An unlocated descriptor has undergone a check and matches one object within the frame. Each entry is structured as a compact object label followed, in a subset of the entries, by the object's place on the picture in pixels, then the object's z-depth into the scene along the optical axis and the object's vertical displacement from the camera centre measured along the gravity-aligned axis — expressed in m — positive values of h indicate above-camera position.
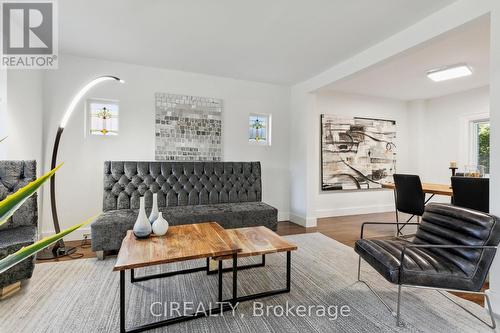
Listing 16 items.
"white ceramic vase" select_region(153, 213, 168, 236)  2.16 -0.55
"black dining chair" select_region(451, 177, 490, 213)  2.46 -0.29
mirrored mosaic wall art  3.86 +0.61
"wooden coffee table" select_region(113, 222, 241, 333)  1.63 -0.64
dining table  3.05 -0.32
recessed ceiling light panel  3.48 +1.38
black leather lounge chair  1.68 -0.70
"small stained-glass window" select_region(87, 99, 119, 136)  3.62 +0.72
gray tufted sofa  2.85 -0.45
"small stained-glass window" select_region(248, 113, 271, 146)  4.53 +0.68
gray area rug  1.71 -1.11
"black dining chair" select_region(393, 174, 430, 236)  3.28 -0.41
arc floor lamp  2.87 -0.47
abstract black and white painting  5.02 +0.28
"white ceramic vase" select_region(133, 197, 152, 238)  2.09 -0.53
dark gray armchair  1.94 -0.55
